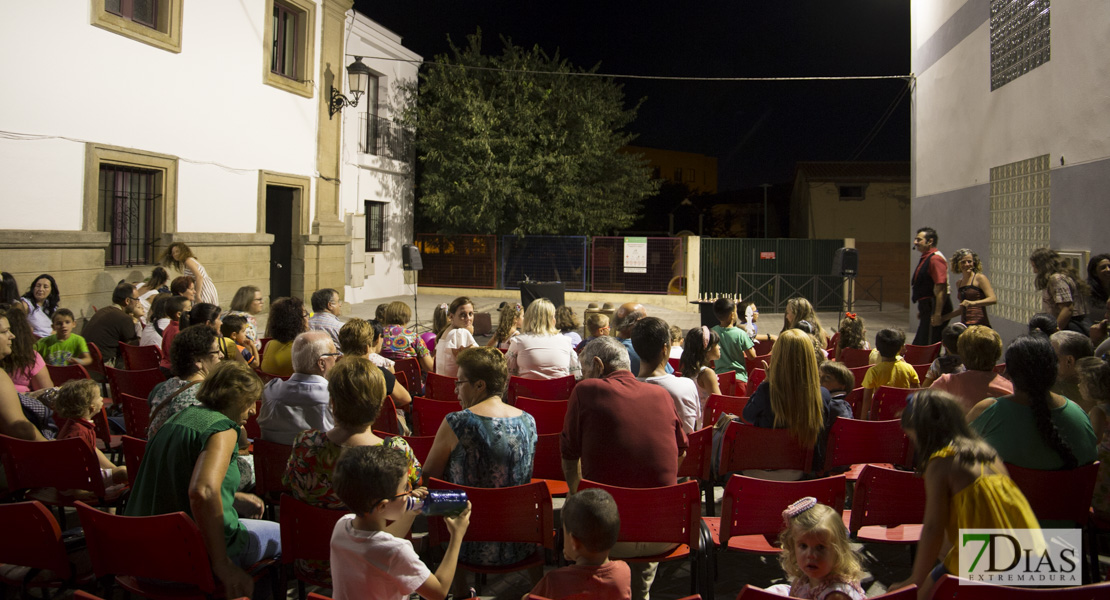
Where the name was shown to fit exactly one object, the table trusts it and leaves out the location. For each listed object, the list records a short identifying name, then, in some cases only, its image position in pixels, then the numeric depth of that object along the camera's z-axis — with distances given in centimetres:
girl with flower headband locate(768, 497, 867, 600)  235
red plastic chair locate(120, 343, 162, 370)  633
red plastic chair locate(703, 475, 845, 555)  305
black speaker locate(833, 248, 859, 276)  1391
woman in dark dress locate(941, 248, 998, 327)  793
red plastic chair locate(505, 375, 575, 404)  538
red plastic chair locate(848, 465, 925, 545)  314
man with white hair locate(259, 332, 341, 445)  379
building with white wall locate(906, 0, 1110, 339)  812
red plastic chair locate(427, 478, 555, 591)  293
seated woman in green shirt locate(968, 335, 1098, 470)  315
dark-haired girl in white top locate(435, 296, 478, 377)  616
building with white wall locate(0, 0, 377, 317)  938
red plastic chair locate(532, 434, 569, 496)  400
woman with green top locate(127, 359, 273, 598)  267
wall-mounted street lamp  1516
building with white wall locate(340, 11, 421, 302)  1842
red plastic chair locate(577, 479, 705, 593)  295
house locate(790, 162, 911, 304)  2914
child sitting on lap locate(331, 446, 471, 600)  230
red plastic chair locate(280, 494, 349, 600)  280
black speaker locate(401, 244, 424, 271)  1493
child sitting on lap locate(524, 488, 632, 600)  229
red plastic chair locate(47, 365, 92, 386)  528
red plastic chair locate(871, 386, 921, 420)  480
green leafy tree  2125
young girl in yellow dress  245
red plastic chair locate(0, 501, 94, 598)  259
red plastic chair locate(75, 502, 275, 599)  255
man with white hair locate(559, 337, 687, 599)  335
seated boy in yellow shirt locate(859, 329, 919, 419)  520
